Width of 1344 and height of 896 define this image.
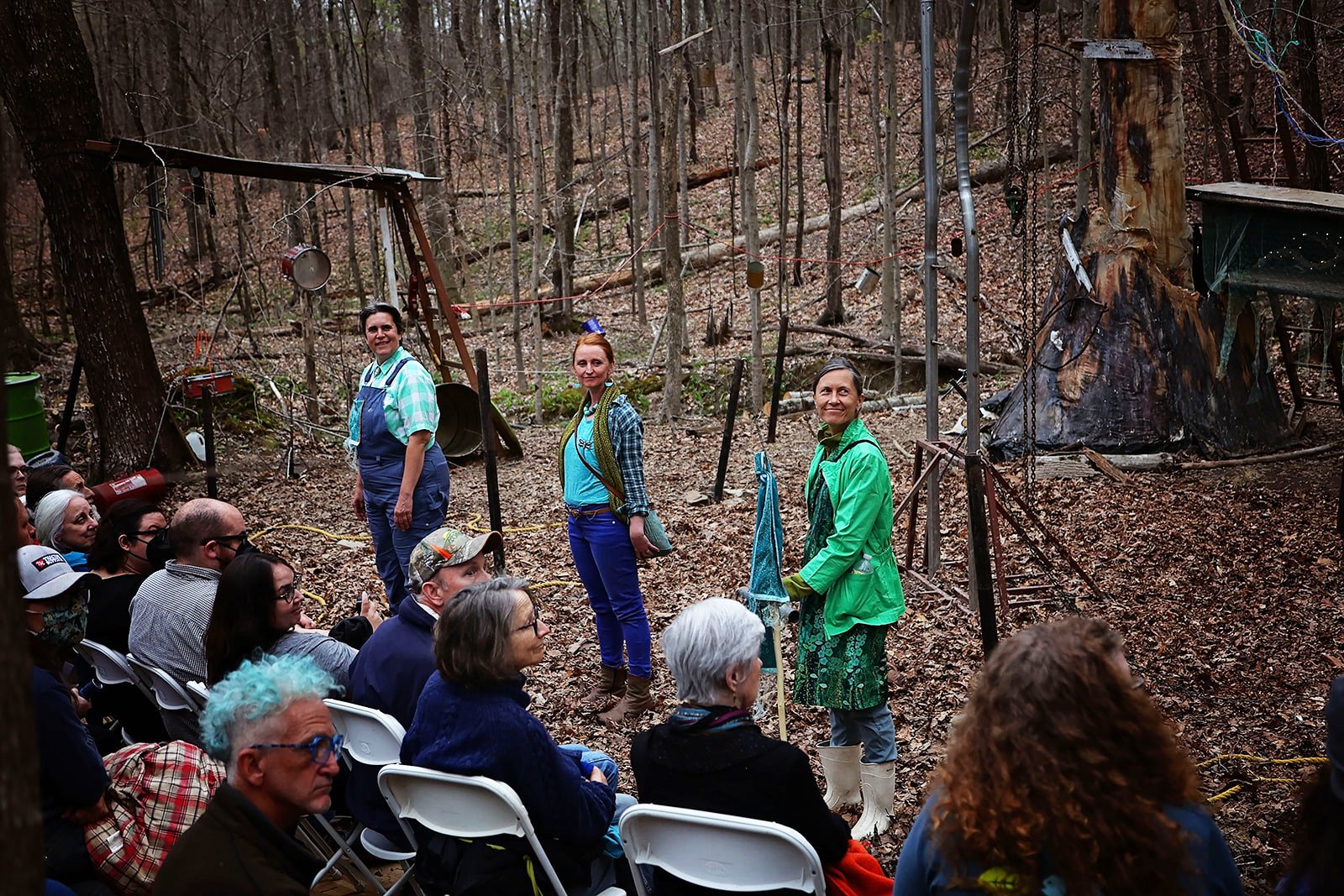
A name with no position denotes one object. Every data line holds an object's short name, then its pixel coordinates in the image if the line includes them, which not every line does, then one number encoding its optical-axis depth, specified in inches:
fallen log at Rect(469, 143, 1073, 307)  719.7
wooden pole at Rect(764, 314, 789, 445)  382.0
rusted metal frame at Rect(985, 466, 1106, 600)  220.1
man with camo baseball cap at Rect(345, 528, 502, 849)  135.6
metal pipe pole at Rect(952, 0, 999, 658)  156.8
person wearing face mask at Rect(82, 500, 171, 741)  166.9
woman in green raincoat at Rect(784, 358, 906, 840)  149.3
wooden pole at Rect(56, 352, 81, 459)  363.0
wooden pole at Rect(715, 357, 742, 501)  328.2
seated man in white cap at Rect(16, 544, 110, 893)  110.5
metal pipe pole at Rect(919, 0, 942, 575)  181.0
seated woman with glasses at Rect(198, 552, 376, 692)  141.4
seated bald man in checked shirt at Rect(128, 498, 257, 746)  154.9
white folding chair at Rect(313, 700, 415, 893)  126.3
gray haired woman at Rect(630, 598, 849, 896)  103.0
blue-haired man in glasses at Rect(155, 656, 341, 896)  85.5
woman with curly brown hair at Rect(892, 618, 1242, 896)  71.3
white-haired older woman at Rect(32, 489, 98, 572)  191.5
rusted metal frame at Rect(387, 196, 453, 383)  370.6
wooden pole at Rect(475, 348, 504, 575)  257.0
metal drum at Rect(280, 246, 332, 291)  352.2
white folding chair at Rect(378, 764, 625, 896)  107.5
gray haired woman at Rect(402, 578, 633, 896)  112.1
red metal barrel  267.9
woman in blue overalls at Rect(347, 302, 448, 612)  205.9
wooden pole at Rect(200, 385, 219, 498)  323.6
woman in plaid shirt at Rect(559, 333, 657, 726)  192.1
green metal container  345.4
